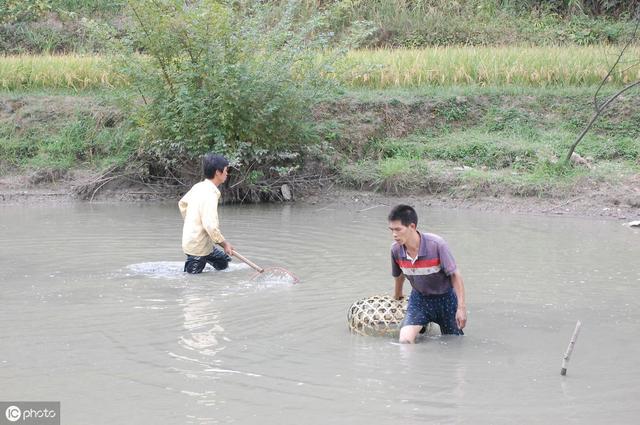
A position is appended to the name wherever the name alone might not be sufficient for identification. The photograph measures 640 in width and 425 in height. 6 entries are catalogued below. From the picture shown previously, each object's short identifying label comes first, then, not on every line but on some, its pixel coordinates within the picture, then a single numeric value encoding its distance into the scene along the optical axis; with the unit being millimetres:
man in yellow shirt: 14388
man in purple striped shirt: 10668
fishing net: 14961
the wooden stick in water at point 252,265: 14016
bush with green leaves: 22761
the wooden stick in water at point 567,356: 9142
